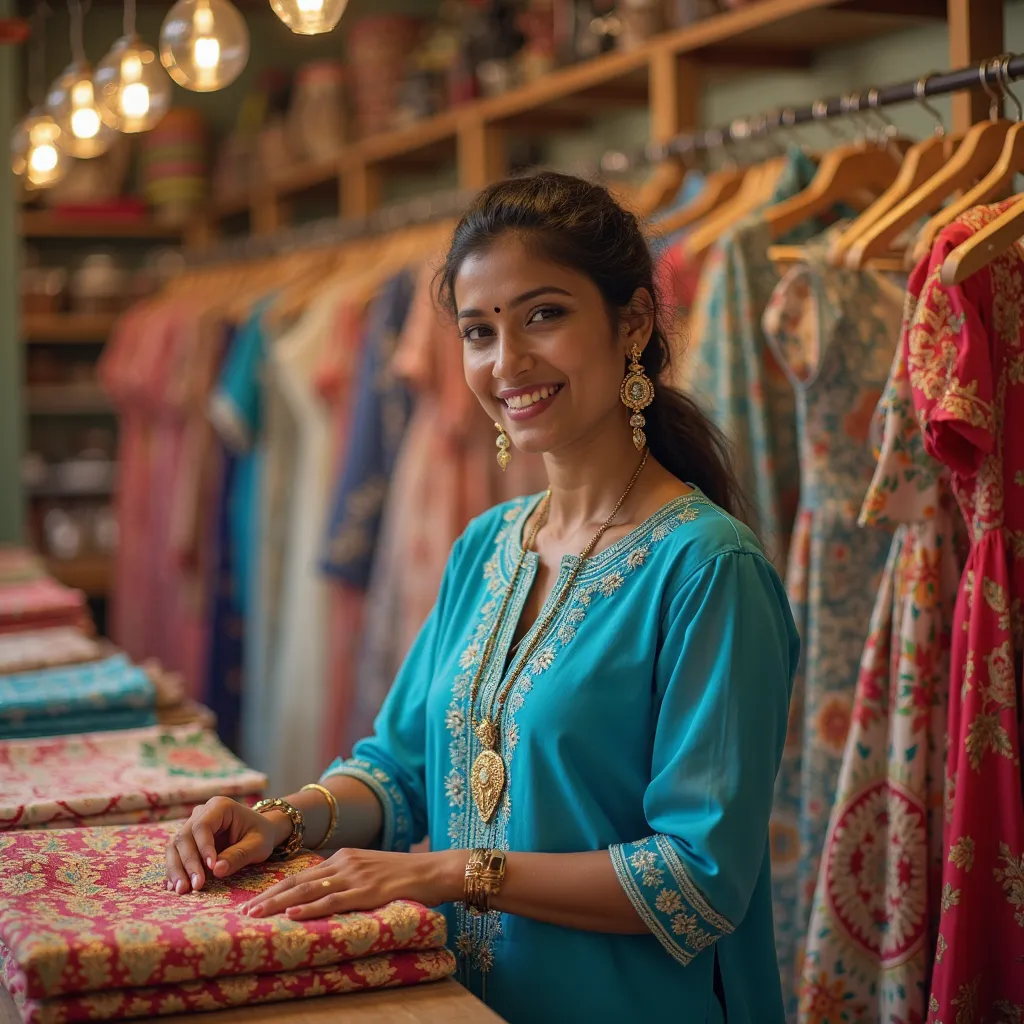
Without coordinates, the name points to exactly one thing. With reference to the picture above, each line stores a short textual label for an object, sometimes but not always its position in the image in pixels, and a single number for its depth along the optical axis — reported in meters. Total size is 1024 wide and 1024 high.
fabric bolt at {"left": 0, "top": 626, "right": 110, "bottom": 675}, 2.33
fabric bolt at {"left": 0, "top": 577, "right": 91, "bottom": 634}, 2.70
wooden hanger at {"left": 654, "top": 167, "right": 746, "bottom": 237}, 2.58
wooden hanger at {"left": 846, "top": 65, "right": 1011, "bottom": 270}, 1.84
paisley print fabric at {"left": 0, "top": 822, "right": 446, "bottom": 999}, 1.16
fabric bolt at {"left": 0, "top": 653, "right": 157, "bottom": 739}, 2.06
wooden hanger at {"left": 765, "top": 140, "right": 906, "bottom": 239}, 2.16
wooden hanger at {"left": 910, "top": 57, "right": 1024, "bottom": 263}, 1.75
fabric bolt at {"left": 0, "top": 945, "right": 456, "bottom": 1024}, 1.17
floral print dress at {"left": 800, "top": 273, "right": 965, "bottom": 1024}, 1.75
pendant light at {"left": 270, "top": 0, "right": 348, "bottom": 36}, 1.62
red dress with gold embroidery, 1.60
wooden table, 1.19
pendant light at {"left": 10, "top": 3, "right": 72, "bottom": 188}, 2.71
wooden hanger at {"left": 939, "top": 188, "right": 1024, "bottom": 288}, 1.56
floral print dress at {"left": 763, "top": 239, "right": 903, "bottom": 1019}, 2.05
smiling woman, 1.36
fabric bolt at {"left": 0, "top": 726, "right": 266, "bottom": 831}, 1.67
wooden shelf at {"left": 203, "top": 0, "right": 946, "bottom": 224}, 2.49
